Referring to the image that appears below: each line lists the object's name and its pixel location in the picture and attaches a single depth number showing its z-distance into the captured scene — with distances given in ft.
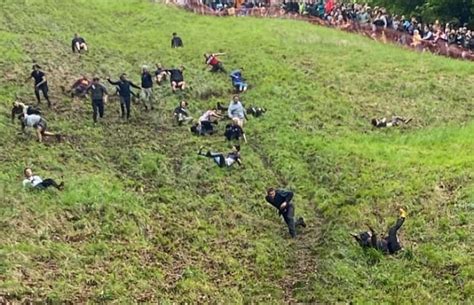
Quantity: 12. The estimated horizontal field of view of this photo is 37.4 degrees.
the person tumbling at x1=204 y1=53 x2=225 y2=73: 117.39
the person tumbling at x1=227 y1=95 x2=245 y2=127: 97.04
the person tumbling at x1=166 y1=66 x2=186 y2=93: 107.62
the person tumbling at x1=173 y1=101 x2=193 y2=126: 97.60
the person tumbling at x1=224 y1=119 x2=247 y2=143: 91.91
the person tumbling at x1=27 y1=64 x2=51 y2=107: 94.38
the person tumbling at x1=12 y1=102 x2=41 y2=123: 86.58
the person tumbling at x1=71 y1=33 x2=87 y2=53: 119.96
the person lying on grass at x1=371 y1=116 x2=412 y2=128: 97.81
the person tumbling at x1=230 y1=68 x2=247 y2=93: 110.22
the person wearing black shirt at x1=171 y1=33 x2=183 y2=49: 129.89
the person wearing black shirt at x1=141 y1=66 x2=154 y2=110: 98.63
